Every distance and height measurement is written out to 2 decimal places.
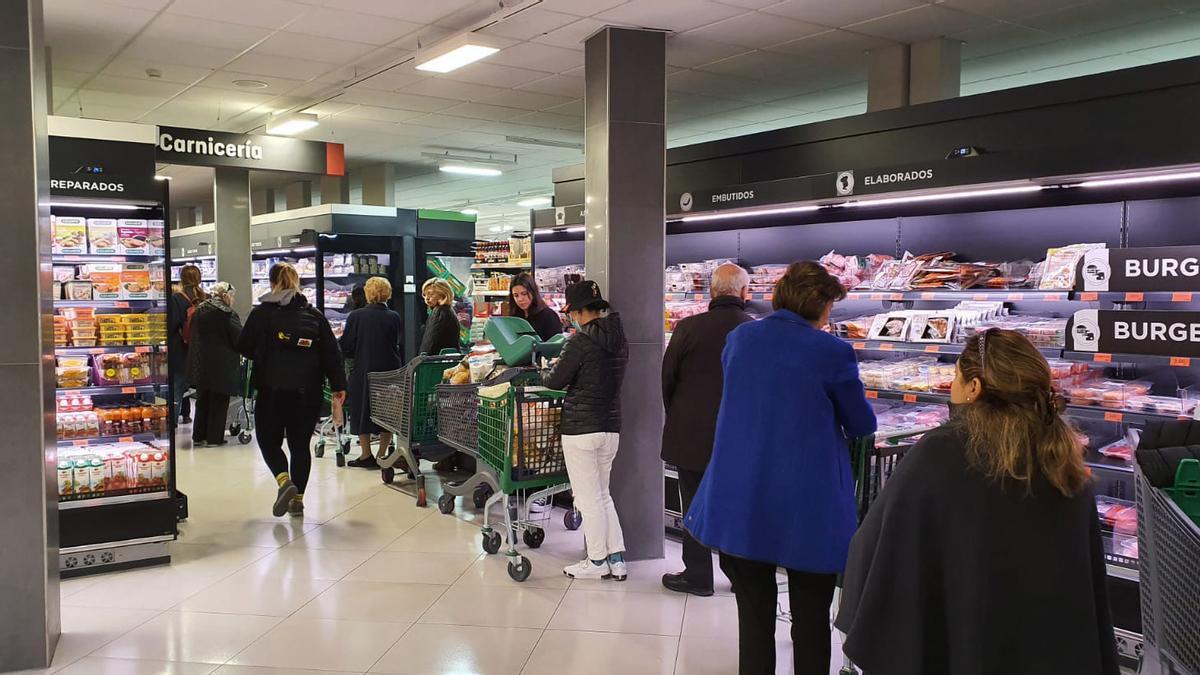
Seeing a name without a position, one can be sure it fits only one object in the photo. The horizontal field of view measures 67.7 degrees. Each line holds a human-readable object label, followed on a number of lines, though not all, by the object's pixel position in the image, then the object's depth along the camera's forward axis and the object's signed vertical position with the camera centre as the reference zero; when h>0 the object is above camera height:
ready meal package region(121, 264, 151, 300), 5.48 +0.05
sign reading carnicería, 8.01 +1.33
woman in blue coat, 2.92 -0.55
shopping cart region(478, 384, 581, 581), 5.30 -0.93
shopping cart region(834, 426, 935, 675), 3.42 -0.66
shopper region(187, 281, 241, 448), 8.53 -0.55
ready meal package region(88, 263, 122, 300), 5.41 +0.06
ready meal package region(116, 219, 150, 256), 5.45 +0.34
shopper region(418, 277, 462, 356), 7.93 -0.27
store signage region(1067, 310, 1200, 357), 3.95 -0.18
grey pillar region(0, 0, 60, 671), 3.86 -0.33
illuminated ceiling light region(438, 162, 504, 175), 13.37 +1.88
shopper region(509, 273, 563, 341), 6.88 -0.11
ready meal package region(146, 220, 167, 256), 5.49 +0.33
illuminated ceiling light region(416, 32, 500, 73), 6.23 +1.72
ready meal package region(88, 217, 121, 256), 5.39 +0.33
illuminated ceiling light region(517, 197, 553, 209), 21.16 +2.20
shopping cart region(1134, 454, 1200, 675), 1.79 -0.62
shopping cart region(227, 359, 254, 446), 9.69 -1.37
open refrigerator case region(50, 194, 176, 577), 5.24 -0.57
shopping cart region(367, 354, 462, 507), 7.08 -0.94
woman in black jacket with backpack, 6.28 -0.55
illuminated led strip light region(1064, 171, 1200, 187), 4.11 +0.56
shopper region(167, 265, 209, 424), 8.67 -0.19
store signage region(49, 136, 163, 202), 5.12 +0.70
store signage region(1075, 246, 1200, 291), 3.97 +0.11
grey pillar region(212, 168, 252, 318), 12.41 +0.83
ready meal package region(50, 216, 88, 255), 5.33 +0.33
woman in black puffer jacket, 5.02 -0.62
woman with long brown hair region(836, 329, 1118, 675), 1.90 -0.55
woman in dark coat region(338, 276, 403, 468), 8.20 -0.51
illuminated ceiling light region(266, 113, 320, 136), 9.24 +1.77
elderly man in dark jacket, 4.64 -0.45
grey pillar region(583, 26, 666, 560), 5.75 +0.32
